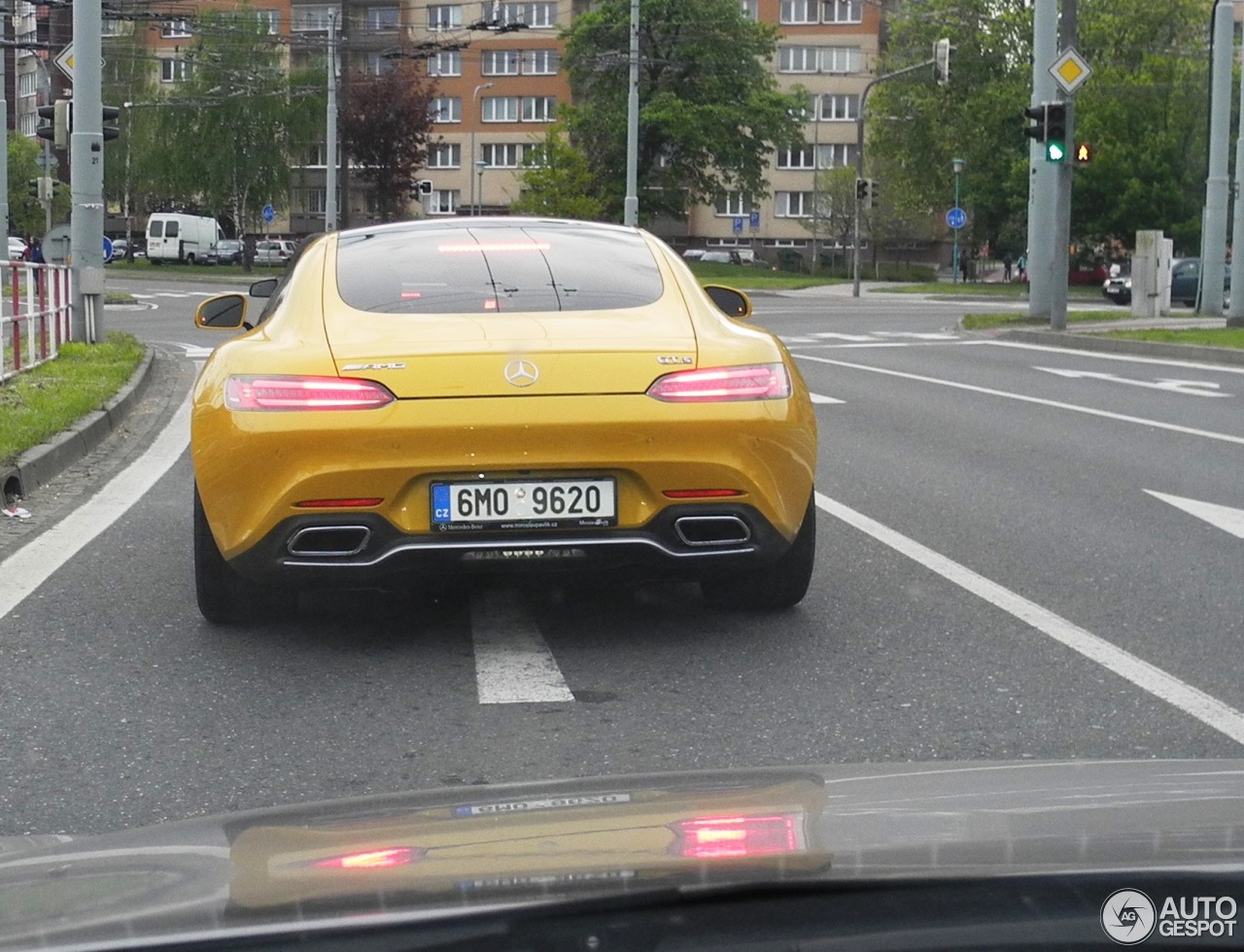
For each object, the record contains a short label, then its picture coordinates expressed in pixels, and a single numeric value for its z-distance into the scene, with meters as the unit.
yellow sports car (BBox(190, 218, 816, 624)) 5.68
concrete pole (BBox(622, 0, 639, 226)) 48.92
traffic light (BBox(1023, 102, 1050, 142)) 27.52
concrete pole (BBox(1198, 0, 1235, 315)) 32.69
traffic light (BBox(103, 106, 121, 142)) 24.22
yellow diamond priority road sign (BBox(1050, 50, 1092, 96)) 27.14
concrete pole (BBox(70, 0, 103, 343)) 22.25
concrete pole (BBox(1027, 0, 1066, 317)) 31.14
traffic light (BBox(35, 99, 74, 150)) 25.03
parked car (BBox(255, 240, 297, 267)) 88.75
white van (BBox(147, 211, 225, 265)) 83.56
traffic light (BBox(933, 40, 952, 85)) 43.12
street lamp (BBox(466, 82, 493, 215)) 107.00
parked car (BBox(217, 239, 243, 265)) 84.50
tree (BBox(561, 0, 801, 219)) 80.06
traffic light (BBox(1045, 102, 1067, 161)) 27.22
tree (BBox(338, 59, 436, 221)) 80.06
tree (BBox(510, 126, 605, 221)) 71.62
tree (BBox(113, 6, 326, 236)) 73.94
